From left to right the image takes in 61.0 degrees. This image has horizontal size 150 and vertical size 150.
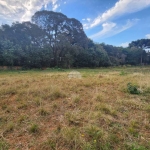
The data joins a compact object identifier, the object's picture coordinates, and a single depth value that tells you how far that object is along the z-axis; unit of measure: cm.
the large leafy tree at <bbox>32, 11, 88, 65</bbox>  2330
